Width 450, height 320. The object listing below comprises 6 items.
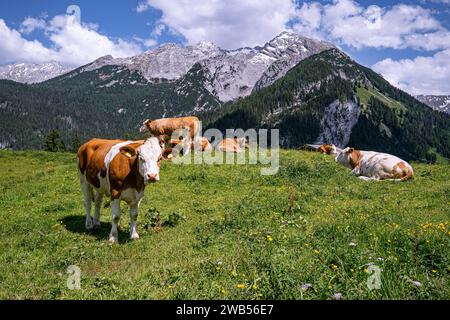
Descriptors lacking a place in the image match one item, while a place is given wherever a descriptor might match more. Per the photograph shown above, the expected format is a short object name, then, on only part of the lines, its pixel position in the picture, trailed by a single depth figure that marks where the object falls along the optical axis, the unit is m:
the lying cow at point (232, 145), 30.85
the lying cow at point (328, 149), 33.12
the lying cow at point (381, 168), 20.56
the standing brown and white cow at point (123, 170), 10.98
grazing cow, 29.21
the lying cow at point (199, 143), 28.20
